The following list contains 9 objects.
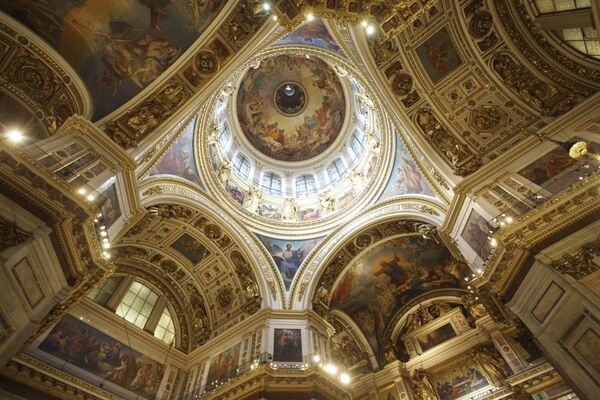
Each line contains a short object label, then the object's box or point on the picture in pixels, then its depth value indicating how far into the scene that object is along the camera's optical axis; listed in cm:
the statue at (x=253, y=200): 1745
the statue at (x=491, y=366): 1303
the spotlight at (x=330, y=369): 1132
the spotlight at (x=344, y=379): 1162
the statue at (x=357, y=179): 1744
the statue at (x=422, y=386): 1423
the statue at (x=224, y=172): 1673
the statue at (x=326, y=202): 1802
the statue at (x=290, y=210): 1809
